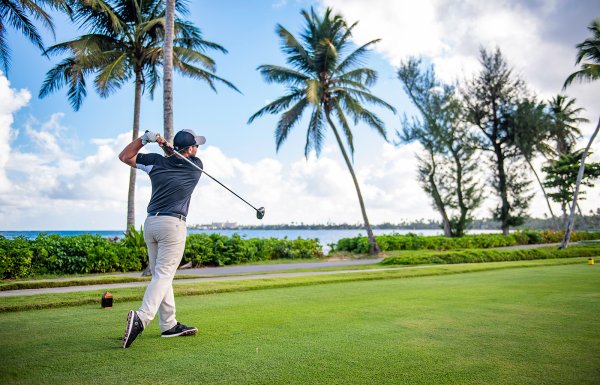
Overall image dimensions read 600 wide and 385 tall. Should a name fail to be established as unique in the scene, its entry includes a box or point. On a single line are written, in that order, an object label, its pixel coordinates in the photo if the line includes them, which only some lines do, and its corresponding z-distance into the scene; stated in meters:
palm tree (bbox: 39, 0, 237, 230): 17.95
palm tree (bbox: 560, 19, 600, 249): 24.55
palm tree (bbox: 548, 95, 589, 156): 44.11
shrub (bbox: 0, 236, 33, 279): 11.88
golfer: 4.27
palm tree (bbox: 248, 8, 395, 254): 22.30
